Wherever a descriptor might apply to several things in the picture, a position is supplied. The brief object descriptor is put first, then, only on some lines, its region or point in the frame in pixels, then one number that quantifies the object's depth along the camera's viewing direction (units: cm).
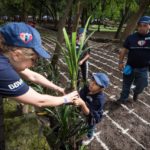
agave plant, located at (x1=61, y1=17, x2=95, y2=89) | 164
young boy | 186
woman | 102
